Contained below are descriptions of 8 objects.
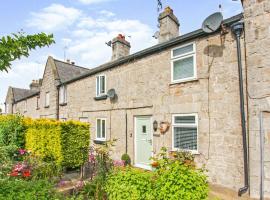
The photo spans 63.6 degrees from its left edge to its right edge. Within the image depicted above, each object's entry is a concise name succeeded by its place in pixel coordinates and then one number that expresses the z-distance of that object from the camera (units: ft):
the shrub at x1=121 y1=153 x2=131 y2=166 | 36.83
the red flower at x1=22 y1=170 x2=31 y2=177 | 20.67
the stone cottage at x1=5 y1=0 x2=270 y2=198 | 21.75
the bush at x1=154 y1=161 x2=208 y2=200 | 14.04
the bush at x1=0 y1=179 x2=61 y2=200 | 15.49
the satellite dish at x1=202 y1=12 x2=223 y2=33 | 25.58
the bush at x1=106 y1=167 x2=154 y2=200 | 15.20
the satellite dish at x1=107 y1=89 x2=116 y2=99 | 41.91
